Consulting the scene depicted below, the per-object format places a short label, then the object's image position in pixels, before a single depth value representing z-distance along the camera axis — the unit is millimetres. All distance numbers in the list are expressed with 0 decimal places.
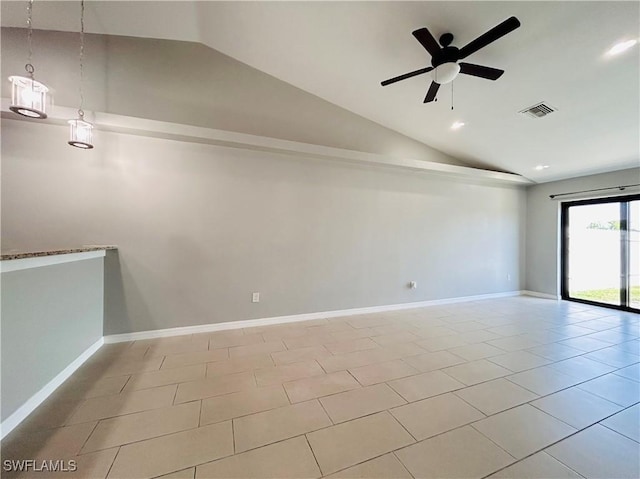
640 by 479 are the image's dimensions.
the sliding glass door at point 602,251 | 4375
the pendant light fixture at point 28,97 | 1568
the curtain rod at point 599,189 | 4375
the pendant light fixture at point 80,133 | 2195
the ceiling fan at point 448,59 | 1919
